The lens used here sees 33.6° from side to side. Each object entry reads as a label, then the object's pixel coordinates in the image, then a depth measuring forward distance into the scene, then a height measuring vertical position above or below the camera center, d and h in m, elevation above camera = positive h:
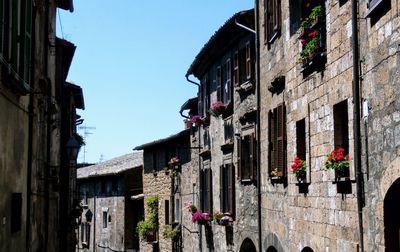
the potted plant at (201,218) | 21.33 -0.98
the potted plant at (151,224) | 31.73 -1.74
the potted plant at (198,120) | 22.60 +2.36
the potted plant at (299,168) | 11.84 +0.34
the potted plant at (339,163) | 9.57 +0.35
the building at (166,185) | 27.45 +0.12
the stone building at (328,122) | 7.95 +1.01
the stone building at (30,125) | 8.22 +1.09
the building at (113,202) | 37.56 -0.83
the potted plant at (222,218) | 18.34 -0.87
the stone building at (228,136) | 16.61 +1.51
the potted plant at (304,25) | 11.52 +2.81
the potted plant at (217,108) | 19.31 +2.34
